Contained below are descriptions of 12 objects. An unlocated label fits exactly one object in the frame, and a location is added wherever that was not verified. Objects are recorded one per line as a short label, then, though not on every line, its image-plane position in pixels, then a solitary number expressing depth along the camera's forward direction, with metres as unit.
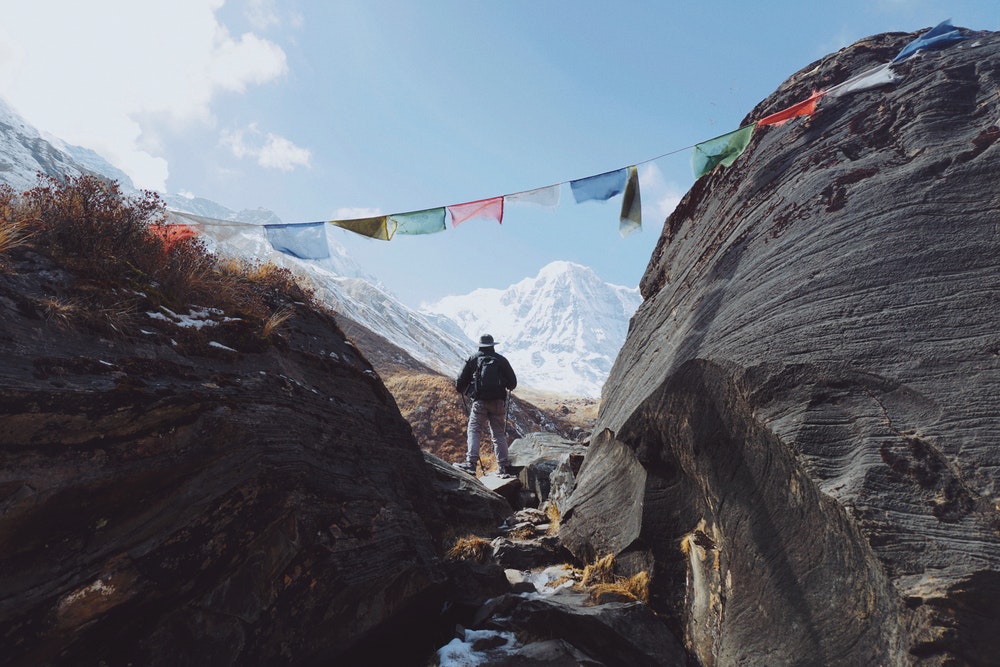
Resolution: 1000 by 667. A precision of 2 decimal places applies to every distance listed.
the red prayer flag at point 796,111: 6.75
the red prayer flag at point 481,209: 10.63
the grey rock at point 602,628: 4.60
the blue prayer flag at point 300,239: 10.66
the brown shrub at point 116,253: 4.55
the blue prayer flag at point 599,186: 9.90
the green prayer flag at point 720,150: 8.03
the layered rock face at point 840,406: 3.29
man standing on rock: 11.55
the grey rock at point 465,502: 7.89
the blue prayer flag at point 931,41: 6.32
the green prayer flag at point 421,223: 10.65
